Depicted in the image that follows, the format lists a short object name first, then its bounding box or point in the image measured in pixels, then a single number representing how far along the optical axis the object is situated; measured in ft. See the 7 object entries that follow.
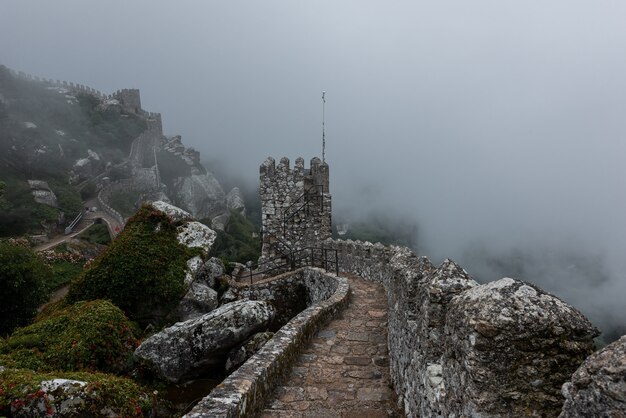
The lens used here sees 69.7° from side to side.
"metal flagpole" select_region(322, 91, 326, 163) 72.01
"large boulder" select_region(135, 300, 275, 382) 29.07
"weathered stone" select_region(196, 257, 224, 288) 50.80
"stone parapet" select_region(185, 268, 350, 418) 14.99
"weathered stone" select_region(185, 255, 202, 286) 46.62
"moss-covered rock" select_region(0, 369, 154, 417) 20.92
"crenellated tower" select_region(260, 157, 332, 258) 61.72
